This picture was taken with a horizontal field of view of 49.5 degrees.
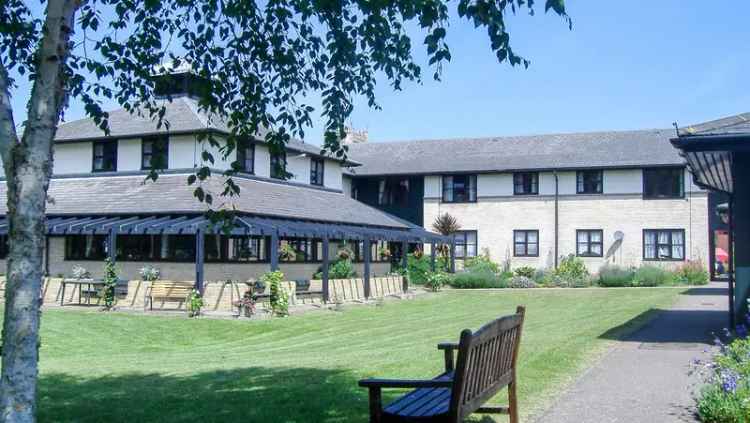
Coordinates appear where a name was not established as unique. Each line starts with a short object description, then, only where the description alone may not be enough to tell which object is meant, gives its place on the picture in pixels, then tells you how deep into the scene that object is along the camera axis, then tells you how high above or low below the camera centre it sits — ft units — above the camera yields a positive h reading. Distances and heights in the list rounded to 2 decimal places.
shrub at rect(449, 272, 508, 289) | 114.93 -3.05
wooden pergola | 78.64 +2.79
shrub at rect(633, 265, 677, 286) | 109.81 -2.09
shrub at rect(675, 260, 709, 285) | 113.85 -1.66
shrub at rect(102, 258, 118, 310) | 77.30 -3.13
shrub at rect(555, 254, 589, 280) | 119.55 -1.27
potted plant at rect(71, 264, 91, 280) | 90.27 -2.16
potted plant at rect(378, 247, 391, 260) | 129.08 +0.80
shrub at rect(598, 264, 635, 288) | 110.22 -2.17
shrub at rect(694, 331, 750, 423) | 21.83 -3.52
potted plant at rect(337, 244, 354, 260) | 109.91 +0.47
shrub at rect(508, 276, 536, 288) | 113.50 -3.21
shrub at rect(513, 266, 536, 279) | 123.85 -1.83
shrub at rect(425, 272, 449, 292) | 110.52 -3.05
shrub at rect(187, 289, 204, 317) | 72.84 -4.36
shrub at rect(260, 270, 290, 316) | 74.23 -3.58
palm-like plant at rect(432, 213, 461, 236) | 135.54 +5.63
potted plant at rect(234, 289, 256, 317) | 72.84 -4.29
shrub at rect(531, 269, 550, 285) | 117.04 -2.44
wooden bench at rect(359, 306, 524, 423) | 17.67 -2.95
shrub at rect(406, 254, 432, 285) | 122.31 -1.69
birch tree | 26.43 +7.04
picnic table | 80.28 -3.32
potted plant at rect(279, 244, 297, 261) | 101.14 +0.46
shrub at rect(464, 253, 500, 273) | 121.08 -0.77
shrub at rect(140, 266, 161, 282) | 89.10 -2.12
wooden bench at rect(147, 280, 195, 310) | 77.77 -3.44
